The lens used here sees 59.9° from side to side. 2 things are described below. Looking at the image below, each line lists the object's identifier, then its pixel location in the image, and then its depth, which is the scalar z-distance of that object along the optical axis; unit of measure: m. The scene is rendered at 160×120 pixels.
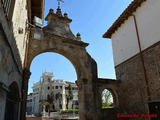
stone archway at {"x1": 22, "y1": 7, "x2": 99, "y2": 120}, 9.30
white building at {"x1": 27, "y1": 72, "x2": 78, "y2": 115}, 47.50
